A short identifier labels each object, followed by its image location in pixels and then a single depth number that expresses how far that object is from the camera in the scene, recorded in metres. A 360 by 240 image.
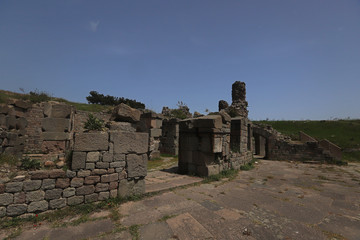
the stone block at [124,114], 4.62
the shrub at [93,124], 4.20
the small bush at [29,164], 3.50
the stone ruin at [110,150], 3.41
